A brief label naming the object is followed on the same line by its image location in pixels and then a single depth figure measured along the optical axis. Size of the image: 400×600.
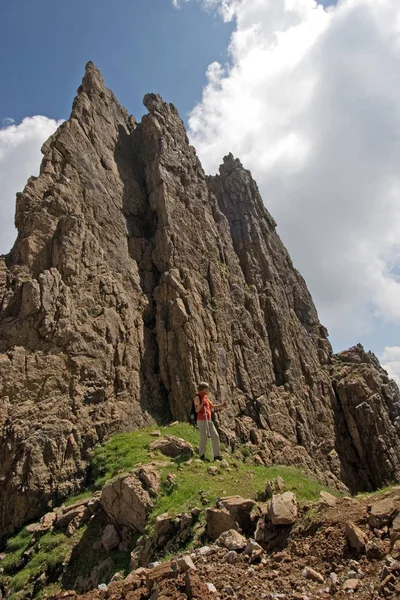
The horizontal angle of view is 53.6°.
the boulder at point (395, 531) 6.52
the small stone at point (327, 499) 8.68
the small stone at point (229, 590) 6.27
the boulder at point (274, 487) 10.88
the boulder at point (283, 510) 8.33
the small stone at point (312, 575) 6.28
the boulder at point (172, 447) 16.30
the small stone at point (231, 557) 7.65
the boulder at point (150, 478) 12.86
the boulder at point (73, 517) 13.38
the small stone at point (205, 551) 8.18
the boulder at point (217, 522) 9.30
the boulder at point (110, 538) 11.76
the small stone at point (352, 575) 6.10
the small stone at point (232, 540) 8.14
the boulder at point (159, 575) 7.07
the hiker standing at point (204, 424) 15.04
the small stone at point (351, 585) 5.73
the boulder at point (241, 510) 9.28
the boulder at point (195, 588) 6.15
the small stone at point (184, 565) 7.10
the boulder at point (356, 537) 6.67
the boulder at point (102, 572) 10.50
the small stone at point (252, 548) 7.71
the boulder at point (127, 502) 12.08
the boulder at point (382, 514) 7.19
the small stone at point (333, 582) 5.89
